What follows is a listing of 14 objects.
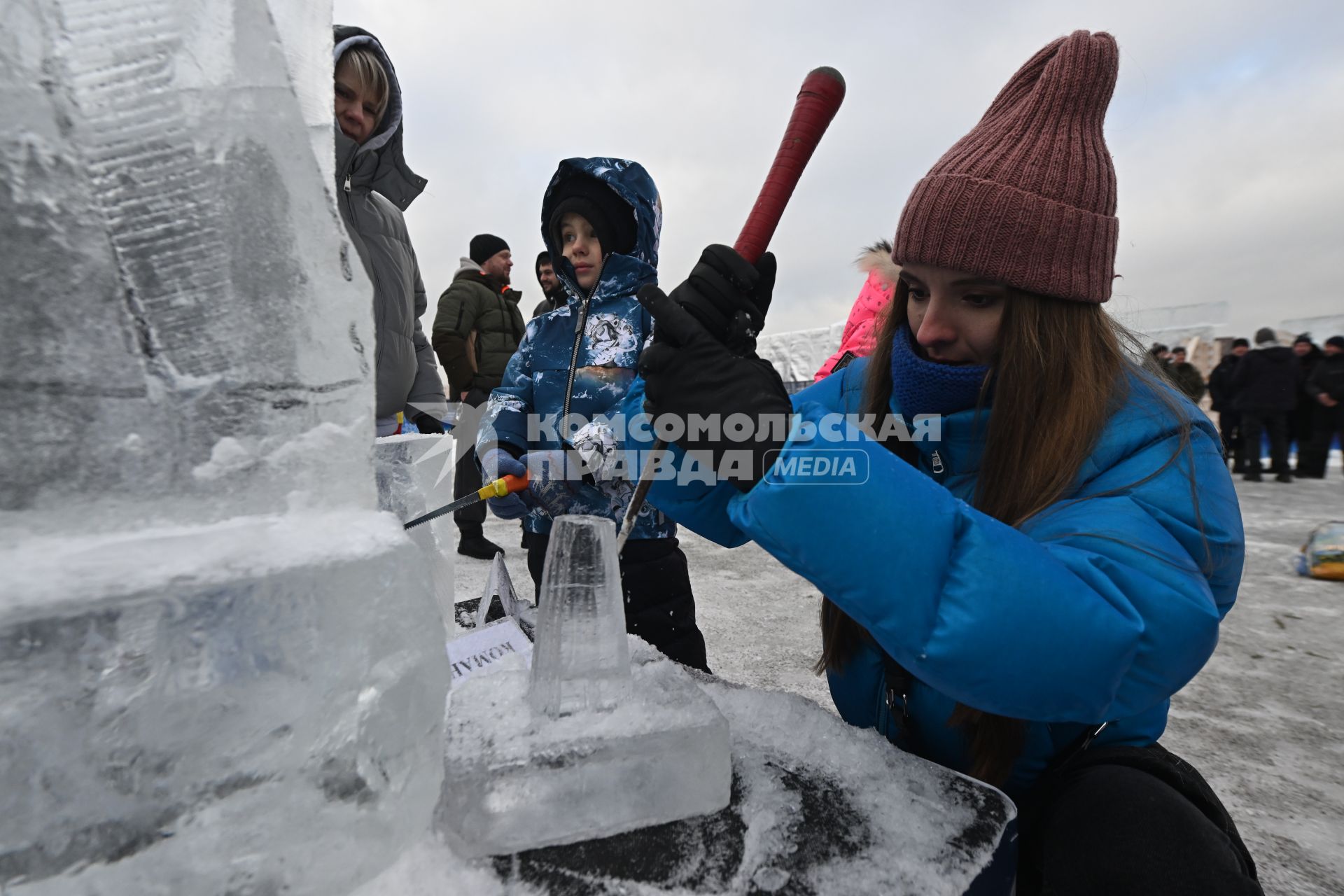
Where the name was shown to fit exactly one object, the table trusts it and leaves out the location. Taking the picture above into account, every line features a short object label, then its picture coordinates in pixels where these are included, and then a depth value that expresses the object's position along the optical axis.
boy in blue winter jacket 1.99
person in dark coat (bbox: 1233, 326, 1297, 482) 8.05
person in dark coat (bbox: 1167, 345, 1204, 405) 9.41
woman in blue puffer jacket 0.70
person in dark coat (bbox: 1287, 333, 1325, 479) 8.44
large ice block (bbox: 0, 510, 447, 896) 0.42
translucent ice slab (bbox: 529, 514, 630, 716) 0.69
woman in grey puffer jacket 1.73
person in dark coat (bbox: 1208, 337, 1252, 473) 8.82
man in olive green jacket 3.96
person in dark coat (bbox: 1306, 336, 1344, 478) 7.89
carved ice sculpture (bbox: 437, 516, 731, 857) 0.60
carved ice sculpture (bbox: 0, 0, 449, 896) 0.44
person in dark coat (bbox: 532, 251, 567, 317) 2.80
